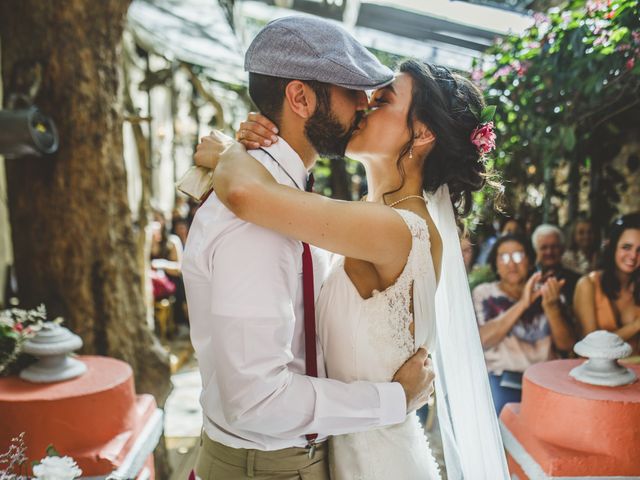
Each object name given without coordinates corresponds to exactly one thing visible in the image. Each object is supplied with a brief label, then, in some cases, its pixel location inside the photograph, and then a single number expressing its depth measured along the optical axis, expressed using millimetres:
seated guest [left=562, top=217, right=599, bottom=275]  4116
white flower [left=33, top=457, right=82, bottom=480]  1386
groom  1310
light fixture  3068
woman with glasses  3451
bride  1462
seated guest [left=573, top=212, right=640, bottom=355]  3082
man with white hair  3863
